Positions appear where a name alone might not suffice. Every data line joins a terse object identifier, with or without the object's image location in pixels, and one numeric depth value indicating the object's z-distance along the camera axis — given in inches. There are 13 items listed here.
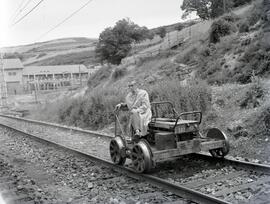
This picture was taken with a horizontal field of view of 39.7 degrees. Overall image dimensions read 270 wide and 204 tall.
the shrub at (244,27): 909.4
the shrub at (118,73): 1554.1
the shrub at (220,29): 1035.0
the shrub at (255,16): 887.7
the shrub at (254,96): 474.9
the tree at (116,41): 2009.1
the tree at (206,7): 1596.5
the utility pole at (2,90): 1794.8
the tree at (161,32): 2654.8
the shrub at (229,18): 1130.0
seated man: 332.2
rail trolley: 298.8
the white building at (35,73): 3385.8
